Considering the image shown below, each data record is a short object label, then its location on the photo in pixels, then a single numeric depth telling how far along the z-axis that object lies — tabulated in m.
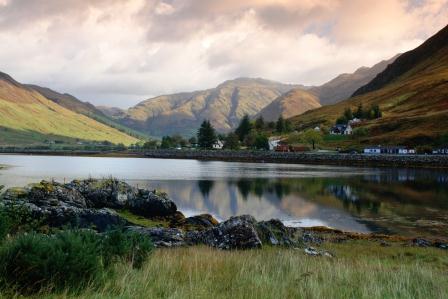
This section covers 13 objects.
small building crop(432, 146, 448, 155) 161.27
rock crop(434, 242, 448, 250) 31.17
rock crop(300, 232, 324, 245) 29.40
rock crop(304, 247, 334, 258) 21.92
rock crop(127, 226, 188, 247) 23.73
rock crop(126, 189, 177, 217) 38.94
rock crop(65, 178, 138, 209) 38.34
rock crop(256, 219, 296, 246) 25.47
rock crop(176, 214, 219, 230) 35.34
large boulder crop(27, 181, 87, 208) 30.36
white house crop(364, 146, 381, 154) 183.50
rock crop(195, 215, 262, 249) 23.42
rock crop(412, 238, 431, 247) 32.35
